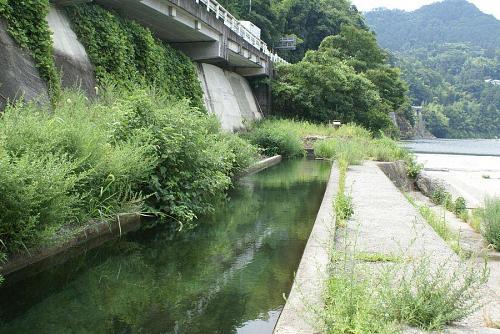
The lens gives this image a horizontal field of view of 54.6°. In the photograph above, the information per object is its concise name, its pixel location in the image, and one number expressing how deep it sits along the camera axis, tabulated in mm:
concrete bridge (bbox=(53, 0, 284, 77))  15969
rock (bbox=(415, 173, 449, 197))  12312
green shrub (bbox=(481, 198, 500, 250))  6199
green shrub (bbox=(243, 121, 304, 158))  20078
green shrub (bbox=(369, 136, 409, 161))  16578
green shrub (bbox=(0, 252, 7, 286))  3840
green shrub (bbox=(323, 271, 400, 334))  2498
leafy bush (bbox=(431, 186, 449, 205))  10952
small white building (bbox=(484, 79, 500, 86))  118788
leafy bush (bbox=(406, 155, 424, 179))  14845
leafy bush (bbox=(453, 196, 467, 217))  9214
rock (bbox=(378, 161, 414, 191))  13906
